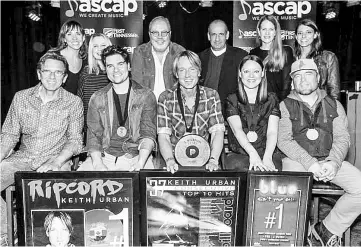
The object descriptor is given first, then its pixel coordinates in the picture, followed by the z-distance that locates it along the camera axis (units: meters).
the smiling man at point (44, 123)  3.40
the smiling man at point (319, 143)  3.27
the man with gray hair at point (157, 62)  4.41
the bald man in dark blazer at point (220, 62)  4.52
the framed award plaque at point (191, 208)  2.91
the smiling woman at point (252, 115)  3.53
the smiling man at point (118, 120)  3.49
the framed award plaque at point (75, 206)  2.86
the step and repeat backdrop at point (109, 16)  5.53
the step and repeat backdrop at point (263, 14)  5.63
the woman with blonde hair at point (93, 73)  4.07
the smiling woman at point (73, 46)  4.33
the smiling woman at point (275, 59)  4.32
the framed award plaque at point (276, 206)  2.96
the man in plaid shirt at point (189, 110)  3.50
